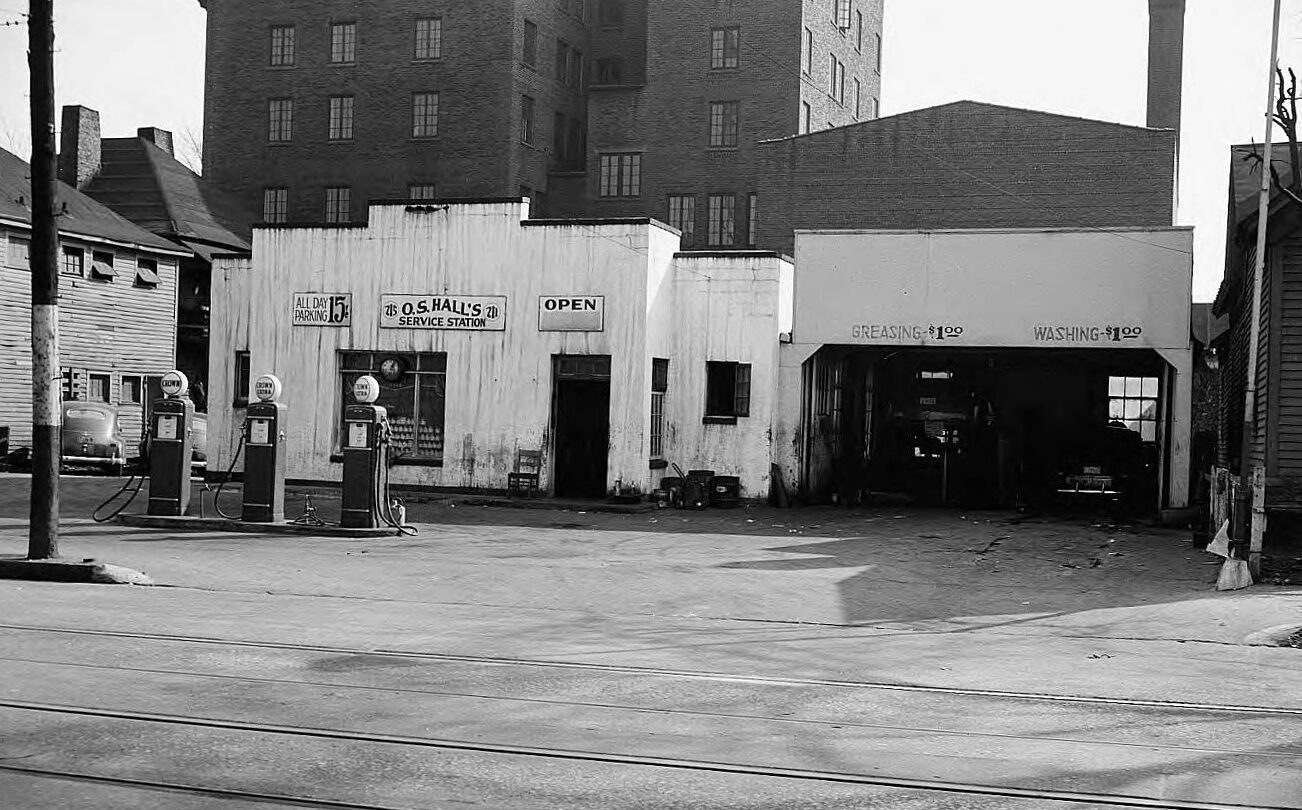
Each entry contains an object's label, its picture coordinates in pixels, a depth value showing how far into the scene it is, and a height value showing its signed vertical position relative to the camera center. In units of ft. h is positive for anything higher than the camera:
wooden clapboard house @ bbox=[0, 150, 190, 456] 136.56 +6.65
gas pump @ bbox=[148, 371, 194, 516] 70.90 -3.81
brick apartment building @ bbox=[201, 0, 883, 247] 194.39 +38.76
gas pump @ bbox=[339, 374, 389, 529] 67.87 -3.84
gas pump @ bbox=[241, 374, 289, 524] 69.87 -3.96
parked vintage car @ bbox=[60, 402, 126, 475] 117.08 -5.56
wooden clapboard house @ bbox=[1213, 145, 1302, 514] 61.52 +2.02
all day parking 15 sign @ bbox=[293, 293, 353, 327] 95.61 +4.49
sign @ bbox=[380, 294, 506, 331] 93.20 +4.48
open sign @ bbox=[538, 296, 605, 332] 91.30 +4.53
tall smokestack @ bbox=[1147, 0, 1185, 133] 182.09 +43.88
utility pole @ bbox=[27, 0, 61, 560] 48.52 +2.60
